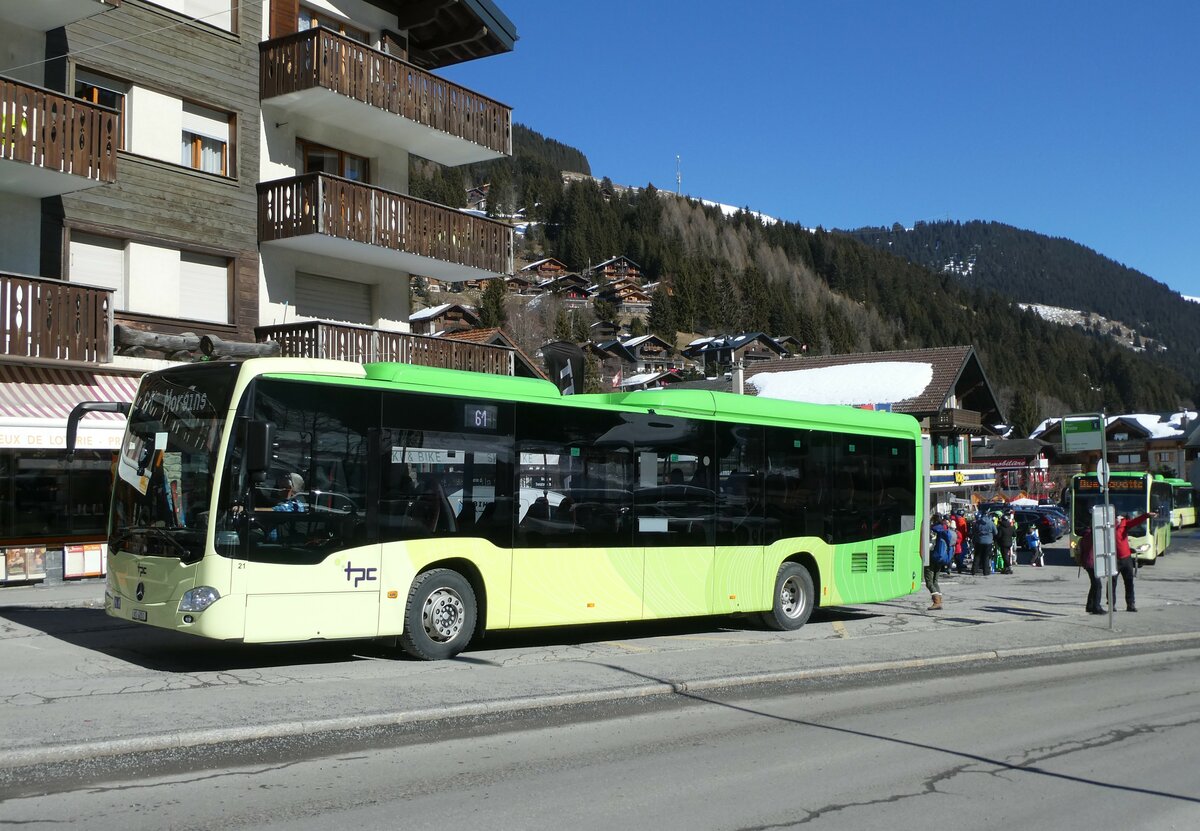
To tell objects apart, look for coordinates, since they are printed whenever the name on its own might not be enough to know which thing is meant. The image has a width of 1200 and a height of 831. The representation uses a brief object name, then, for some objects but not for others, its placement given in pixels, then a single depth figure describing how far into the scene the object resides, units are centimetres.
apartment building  1836
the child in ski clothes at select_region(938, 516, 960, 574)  2047
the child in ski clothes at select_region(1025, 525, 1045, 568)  3681
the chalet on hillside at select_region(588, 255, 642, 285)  18825
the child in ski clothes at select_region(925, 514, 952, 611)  2008
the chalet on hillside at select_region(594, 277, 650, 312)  17838
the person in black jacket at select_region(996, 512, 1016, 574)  3200
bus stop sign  1827
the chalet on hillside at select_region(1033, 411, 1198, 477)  12706
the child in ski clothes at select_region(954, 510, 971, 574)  3125
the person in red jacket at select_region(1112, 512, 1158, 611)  1900
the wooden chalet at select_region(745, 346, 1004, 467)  5753
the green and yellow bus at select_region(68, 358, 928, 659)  1066
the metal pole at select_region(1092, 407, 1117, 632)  1752
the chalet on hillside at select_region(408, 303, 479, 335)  11519
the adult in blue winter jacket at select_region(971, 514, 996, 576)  3053
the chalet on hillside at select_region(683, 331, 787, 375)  12625
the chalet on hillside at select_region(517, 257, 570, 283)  19025
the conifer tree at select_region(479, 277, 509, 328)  12325
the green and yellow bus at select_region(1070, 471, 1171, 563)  3822
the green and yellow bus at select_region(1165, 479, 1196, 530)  5809
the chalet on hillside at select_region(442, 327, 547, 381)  3880
